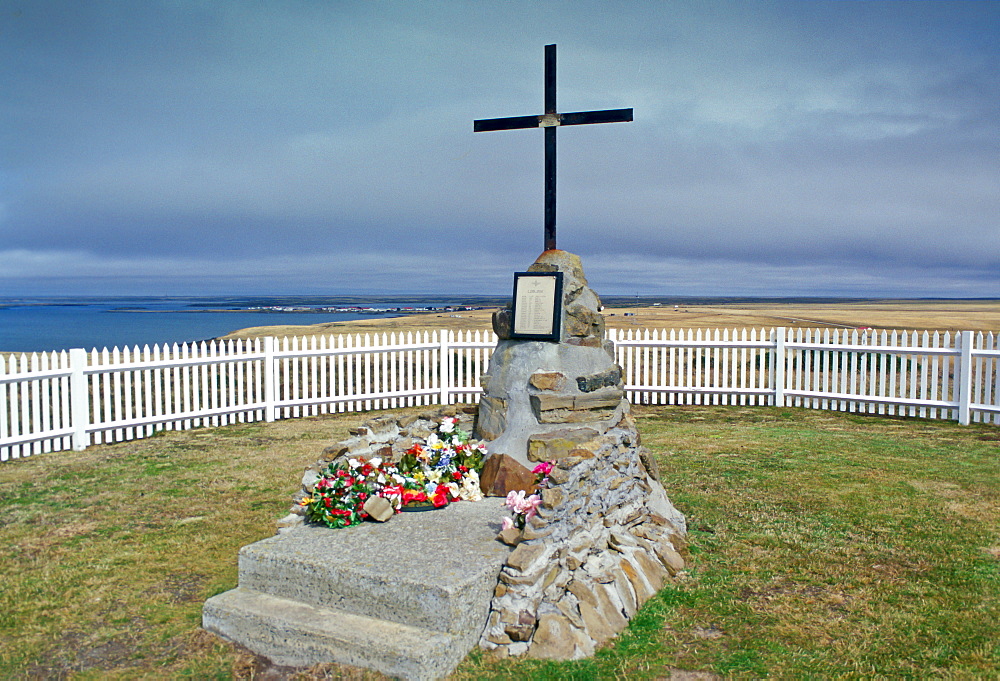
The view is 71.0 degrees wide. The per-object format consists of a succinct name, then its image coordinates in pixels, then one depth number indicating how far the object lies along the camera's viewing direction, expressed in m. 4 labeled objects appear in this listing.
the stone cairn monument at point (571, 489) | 4.25
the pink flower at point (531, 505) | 4.66
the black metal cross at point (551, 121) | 6.44
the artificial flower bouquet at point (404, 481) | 5.25
